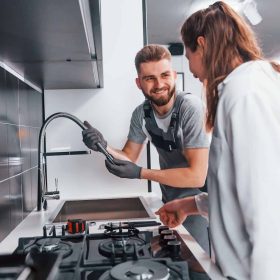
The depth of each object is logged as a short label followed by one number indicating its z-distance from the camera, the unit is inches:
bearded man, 56.7
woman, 25.0
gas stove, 22.7
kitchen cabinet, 26.0
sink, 64.0
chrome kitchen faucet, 50.0
